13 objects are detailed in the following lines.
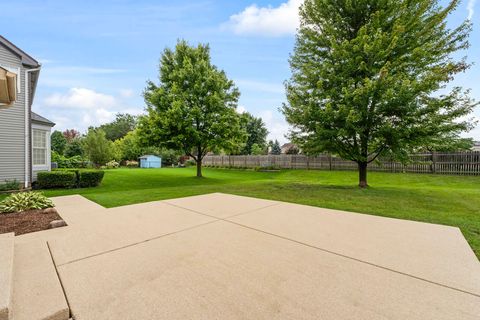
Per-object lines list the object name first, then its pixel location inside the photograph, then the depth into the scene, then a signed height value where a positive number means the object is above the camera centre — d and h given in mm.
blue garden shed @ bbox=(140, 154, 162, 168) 31375 -465
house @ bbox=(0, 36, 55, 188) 8336 +1309
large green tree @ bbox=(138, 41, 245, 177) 12570 +3170
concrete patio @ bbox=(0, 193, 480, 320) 1732 -1214
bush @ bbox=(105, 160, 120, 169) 27647 -914
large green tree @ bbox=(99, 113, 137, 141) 50156 +7522
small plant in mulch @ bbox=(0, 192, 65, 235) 3922 -1238
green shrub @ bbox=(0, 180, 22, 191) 8023 -1045
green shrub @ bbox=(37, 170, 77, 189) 9102 -914
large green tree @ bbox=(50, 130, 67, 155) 32312 +2196
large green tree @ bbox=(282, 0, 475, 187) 7316 +2969
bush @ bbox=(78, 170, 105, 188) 9961 -932
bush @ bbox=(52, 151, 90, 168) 23866 -472
